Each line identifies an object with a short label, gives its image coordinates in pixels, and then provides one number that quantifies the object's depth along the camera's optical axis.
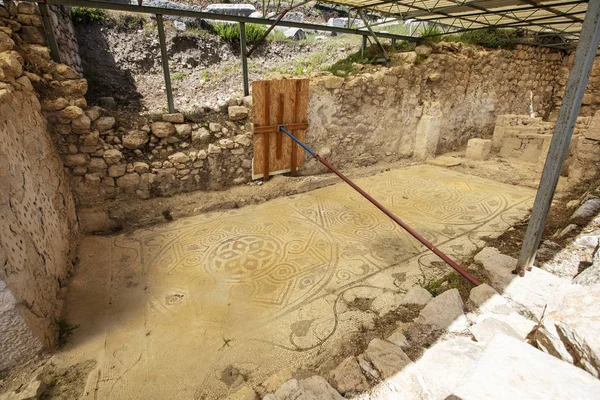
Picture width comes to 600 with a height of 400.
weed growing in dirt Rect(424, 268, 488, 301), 2.89
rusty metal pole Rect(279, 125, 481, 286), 2.54
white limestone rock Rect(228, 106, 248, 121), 5.34
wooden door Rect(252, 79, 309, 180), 5.34
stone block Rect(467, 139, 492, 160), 8.05
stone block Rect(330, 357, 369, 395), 1.90
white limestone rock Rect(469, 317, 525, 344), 1.79
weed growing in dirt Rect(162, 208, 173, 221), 4.86
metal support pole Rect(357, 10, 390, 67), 6.55
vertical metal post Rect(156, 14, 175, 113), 4.52
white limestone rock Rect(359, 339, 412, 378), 1.92
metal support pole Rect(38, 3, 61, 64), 3.81
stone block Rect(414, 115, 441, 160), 7.63
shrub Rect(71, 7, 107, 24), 7.13
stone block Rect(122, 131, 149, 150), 4.58
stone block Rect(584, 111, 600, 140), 4.66
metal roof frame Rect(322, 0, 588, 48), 6.01
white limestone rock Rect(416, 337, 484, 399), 1.60
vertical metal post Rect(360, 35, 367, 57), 6.95
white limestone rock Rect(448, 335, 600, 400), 1.10
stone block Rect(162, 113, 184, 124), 4.89
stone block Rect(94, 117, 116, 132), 4.38
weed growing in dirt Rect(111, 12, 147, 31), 7.81
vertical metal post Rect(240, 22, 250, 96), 5.21
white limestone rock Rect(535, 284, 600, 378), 1.20
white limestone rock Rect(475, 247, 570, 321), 2.07
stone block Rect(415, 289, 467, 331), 2.22
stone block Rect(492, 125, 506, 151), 8.60
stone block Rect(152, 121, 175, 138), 4.79
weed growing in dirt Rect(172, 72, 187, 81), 7.33
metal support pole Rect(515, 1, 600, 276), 1.93
